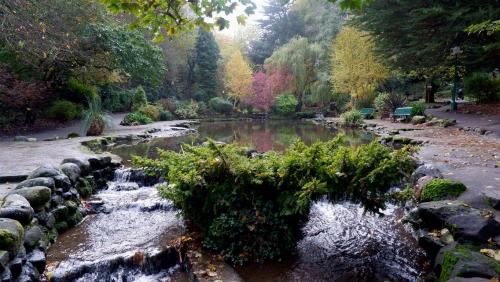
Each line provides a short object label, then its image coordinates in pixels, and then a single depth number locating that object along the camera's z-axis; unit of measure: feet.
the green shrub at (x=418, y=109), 52.21
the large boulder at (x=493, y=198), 13.02
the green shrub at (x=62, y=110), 49.29
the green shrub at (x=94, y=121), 42.19
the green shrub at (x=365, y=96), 72.38
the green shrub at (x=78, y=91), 52.80
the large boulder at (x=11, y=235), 10.94
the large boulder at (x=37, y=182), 16.49
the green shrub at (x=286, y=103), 96.94
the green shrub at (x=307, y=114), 91.82
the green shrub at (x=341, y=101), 85.41
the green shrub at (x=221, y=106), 103.45
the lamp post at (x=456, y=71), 42.42
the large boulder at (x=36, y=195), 15.02
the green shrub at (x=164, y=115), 79.70
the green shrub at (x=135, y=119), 61.41
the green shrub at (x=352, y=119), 58.65
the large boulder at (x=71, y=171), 20.45
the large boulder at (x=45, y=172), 17.89
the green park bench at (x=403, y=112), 52.90
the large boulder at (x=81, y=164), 22.68
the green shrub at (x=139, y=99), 73.93
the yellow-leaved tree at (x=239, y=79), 105.29
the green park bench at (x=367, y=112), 66.67
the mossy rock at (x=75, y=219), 17.49
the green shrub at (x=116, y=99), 70.44
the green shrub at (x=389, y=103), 59.57
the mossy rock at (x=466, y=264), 9.20
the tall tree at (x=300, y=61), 94.84
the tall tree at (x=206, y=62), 112.06
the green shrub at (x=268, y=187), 13.03
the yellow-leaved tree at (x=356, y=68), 70.44
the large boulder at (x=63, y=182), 18.26
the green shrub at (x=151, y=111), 71.56
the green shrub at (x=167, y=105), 87.49
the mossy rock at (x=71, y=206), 17.88
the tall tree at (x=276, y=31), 124.67
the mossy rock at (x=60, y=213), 16.63
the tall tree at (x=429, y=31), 38.11
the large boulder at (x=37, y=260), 12.40
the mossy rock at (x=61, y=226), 16.59
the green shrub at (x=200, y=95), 111.14
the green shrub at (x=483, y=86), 49.33
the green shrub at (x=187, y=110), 88.12
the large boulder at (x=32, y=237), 12.85
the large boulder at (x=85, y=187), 21.27
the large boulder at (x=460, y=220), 11.17
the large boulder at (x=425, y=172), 17.87
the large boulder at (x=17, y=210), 12.84
